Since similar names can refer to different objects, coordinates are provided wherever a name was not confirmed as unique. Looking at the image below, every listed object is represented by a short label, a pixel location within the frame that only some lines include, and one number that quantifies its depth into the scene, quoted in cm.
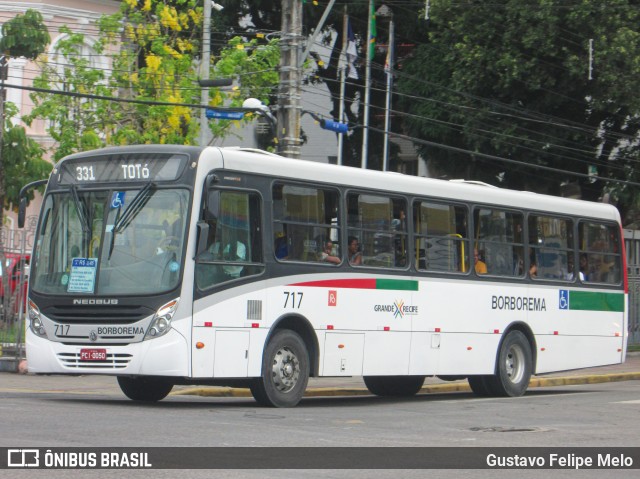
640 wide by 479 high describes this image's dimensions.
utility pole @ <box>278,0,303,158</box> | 2170
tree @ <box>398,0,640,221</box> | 3316
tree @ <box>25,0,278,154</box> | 3152
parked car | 2162
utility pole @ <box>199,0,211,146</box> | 3094
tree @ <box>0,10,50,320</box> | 3756
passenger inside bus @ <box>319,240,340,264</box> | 1648
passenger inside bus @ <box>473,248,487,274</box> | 1938
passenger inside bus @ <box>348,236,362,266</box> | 1691
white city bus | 1467
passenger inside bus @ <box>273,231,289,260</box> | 1572
